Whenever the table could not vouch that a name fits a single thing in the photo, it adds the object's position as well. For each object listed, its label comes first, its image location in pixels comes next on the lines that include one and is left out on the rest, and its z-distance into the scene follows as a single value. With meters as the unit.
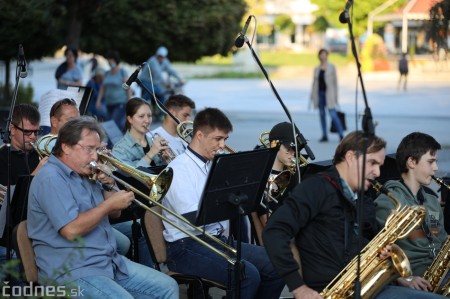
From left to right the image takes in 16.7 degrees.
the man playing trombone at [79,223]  8.21
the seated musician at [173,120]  13.66
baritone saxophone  8.12
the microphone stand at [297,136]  10.17
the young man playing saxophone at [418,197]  9.39
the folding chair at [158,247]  9.59
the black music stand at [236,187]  8.52
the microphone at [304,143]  11.05
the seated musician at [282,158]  11.21
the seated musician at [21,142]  10.81
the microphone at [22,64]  10.56
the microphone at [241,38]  10.70
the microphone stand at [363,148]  7.70
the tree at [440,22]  17.88
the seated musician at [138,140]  12.63
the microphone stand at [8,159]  8.97
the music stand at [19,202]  8.99
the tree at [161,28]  35.15
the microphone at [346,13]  8.15
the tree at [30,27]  28.64
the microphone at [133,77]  12.33
